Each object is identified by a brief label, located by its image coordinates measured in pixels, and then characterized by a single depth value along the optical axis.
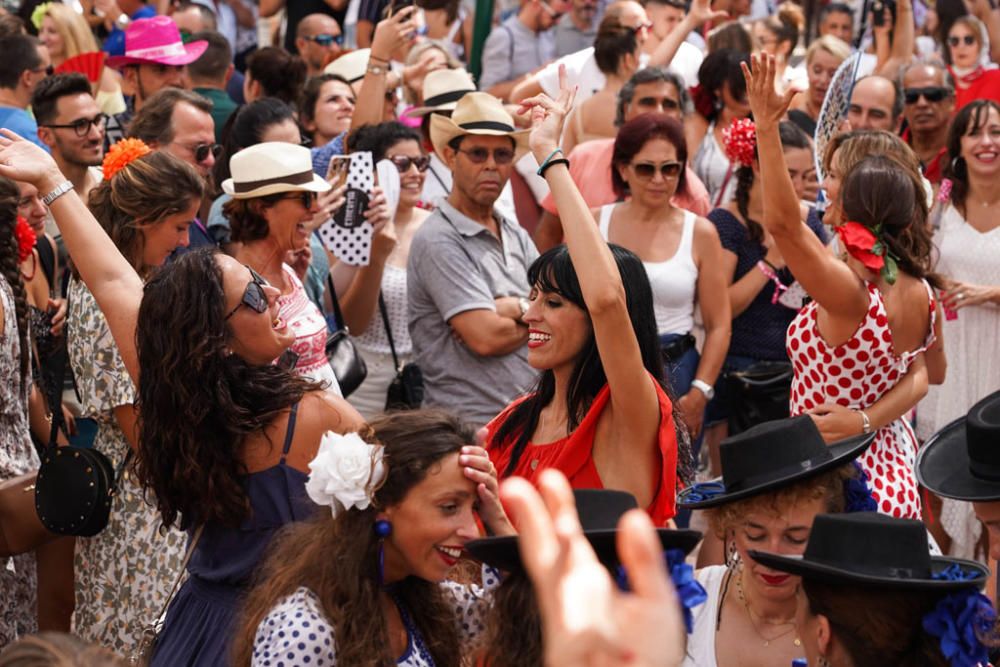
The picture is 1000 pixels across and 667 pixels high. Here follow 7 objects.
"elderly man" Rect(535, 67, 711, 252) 12.97
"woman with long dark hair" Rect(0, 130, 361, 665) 6.29
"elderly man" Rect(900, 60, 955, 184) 15.84
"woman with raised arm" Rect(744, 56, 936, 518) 8.61
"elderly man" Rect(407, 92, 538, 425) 10.27
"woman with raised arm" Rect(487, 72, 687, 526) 6.85
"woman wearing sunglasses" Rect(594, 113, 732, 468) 11.32
